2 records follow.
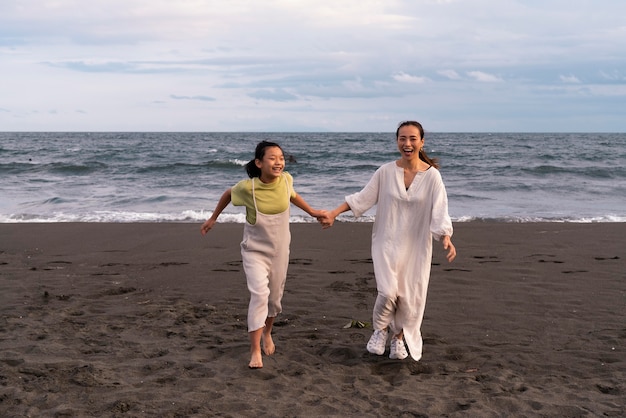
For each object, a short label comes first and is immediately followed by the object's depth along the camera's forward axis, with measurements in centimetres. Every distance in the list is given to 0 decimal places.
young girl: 494
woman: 493
